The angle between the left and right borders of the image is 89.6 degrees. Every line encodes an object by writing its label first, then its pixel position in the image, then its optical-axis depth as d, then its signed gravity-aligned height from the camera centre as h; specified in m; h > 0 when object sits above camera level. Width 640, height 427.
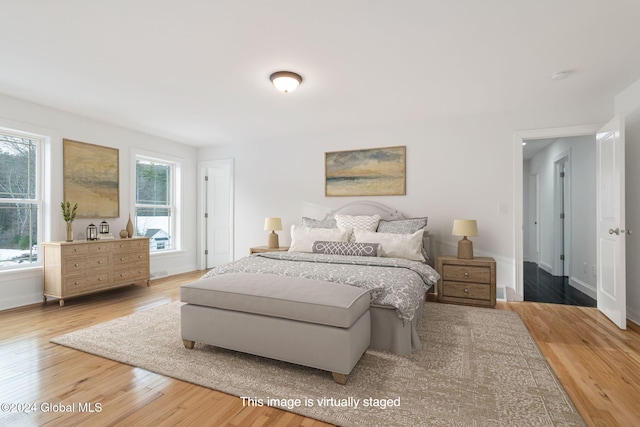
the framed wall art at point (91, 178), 4.14 +0.47
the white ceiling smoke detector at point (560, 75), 2.92 +1.26
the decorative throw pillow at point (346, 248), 3.58 -0.41
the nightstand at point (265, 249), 4.70 -0.54
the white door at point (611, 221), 2.93 -0.09
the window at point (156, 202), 5.19 +0.19
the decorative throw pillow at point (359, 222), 4.28 -0.13
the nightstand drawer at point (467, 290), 3.64 -0.90
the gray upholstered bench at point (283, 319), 1.99 -0.72
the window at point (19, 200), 3.67 +0.16
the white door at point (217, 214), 6.12 -0.02
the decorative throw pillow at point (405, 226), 4.03 -0.17
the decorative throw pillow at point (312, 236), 4.04 -0.30
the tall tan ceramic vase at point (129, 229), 4.67 -0.23
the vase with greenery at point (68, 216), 3.91 -0.03
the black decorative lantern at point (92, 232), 4.18 -0.25
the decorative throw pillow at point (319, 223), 4.59 -0.15
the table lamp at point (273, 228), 4.93 -0.23
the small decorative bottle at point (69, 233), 3.90 -0.24
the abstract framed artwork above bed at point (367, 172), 4.57 +0.60
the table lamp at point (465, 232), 3.78 -0.23
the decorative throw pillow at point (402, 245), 3.65 -0.37
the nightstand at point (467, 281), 3.62 -0.79
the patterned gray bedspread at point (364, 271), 2.39 -0.52
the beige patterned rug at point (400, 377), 1.70 -1.06
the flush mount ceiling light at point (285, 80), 2.92 +1.22
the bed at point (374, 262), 2.40 -0.50
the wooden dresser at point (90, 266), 3.70 -0.66
